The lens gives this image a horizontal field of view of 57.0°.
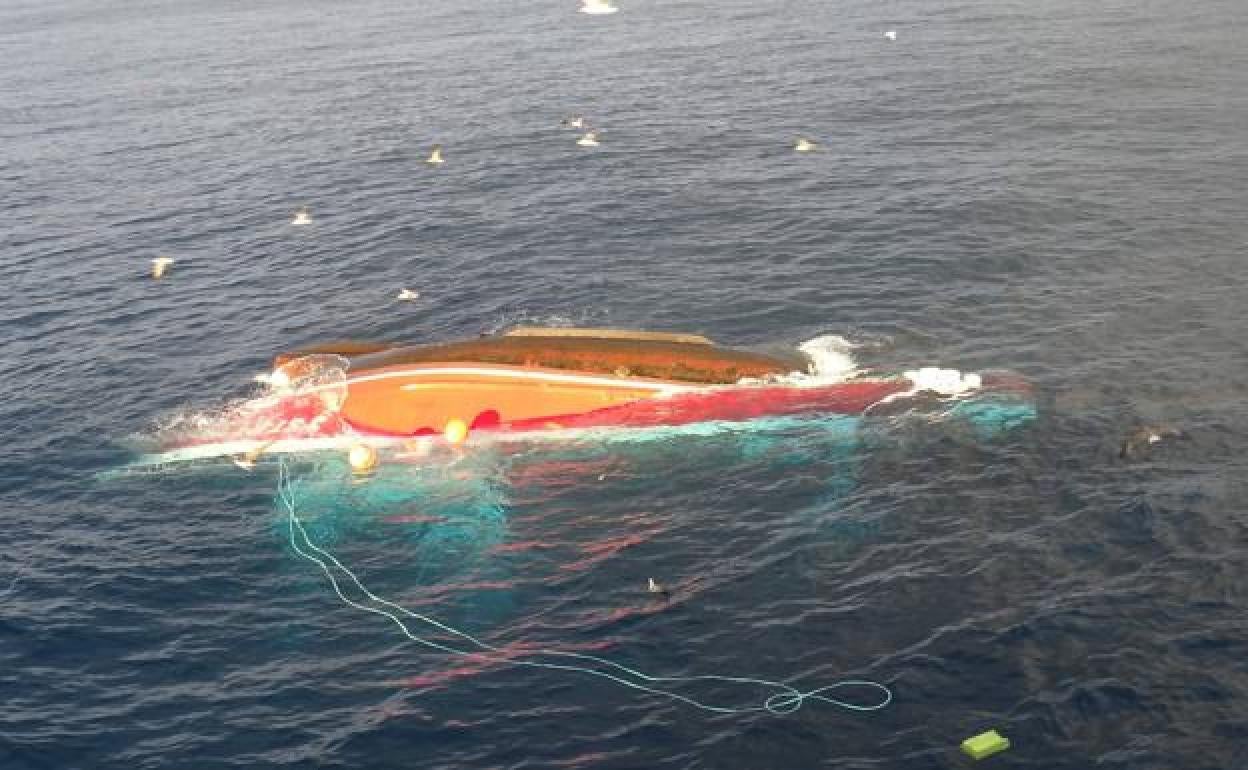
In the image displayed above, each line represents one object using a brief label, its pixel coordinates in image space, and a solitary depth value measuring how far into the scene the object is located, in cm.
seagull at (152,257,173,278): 5244
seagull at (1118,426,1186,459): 3064
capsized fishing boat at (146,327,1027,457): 3488
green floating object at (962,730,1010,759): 2116
